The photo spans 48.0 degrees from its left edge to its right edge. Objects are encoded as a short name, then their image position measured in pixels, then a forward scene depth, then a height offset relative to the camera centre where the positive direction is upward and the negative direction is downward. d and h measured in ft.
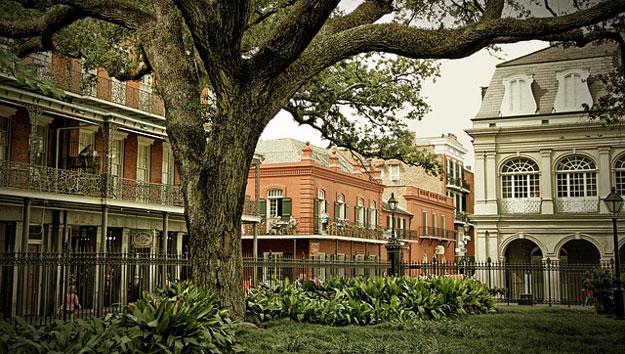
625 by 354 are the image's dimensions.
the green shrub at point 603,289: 61.31 -2.86
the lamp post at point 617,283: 55.52 -2.10
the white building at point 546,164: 100.83 +13.69
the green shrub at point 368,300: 44.29 -2.99
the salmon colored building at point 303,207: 123.34 +9.13
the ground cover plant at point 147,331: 24.22 -2.81
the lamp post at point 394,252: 64.28 +0.43
